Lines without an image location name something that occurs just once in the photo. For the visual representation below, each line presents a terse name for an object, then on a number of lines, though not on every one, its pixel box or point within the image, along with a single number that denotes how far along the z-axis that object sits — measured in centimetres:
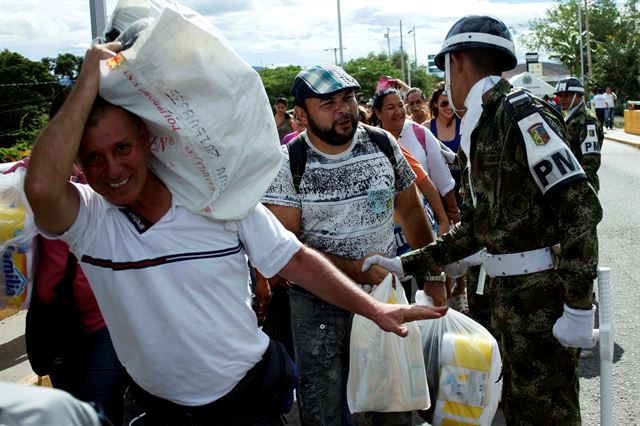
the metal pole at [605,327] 293
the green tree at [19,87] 2873
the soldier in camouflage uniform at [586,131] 659
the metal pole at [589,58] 5588
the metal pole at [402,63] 9644
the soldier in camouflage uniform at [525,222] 279
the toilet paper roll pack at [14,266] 257
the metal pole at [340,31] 5294
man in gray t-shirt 365
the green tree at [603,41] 5547
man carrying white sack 218
